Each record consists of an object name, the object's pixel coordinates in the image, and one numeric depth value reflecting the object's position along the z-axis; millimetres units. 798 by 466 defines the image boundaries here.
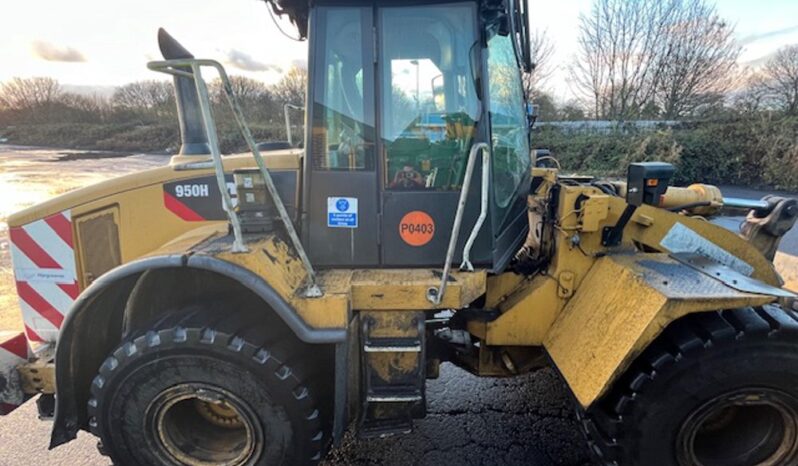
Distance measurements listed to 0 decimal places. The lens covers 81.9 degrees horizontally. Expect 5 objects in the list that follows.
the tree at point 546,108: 18188
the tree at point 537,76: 19234
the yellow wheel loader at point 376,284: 2217
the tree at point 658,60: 19000
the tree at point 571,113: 18656
